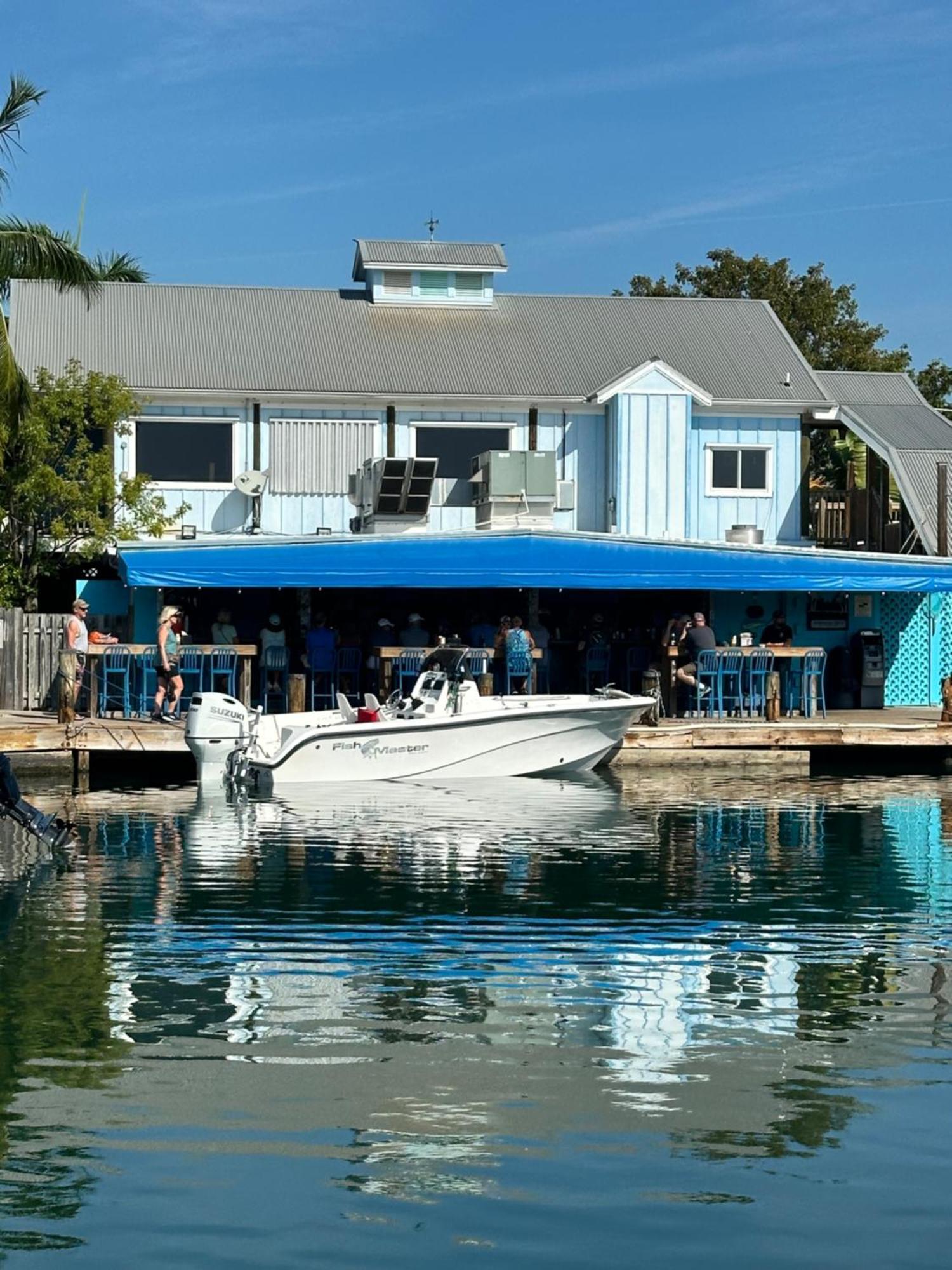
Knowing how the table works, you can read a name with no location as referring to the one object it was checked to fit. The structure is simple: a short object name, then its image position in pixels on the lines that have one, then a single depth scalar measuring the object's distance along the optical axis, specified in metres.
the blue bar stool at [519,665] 26.30
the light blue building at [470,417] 30.61
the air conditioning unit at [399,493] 29.06
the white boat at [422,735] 22.14
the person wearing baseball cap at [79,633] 25.64
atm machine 29.36
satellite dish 29.92
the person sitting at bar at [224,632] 27.08
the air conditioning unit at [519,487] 29.73
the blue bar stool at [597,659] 28.95
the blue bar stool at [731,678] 26.70
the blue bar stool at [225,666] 25.73
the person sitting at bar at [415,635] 27.27
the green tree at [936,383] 54.12
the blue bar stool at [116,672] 25.84
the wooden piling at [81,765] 23.94
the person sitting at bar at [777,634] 28.39
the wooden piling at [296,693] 25.59
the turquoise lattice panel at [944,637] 30.50
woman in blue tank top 25.27
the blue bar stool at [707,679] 26.66
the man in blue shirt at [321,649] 26.98
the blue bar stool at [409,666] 26.06
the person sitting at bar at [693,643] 26.41
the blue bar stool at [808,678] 27.31
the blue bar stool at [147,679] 26.05
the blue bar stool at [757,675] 26.95
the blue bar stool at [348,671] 27.67
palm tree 26.08
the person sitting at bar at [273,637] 26.95
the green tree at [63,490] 28.48
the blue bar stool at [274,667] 26.88
